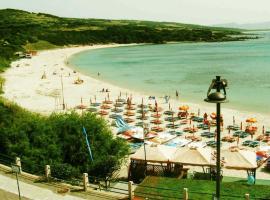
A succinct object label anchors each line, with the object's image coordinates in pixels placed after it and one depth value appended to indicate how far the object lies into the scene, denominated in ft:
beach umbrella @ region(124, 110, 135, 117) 140.78
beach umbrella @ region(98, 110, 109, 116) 142.80
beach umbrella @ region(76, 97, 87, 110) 152.76
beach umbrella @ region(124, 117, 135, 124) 132.87
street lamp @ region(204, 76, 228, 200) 33.78
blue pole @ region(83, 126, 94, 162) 73.65
